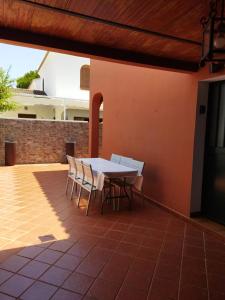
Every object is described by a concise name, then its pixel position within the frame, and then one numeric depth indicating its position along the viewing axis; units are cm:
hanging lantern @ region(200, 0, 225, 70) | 188
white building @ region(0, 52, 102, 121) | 1365
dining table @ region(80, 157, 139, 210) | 440
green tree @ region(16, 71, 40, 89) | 2617
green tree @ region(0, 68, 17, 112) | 1113
